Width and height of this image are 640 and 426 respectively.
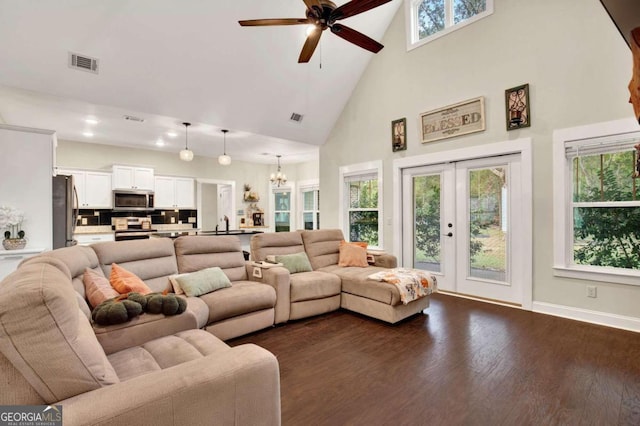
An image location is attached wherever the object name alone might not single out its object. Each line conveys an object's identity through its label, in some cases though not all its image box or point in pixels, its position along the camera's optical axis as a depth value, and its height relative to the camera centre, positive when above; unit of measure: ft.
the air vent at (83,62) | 11.83 +6.15
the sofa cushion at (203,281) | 9.12 -2.04
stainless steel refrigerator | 13.65 +0.28
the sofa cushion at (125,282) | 7.59 -1.67
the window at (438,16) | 14.24 +10.02
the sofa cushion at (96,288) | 6.57 -1.61
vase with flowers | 11.61 -0.38
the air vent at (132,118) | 16.11 +5.36
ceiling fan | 8.73 +6.05
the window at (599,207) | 10.54 +0.22
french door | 13.21 -0.52
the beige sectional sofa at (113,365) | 3.05 -1.95
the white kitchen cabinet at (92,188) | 21.23 +2.06
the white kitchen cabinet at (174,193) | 24.68 +1.98
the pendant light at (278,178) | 25.55 +3.18
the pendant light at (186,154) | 18.04 +3.74
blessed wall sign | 13.99 +4.58
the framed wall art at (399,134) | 16.81 +4.51
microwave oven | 22.58 +1.28
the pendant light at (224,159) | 19.32 +3.63
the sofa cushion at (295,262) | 12.53 -1.95
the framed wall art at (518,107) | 12.41 +4.44
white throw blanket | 10.73 -2.46
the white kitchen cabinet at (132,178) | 22.31 +2.95
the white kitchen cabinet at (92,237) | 20.73 -1.45
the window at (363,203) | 18.51 +0.78
